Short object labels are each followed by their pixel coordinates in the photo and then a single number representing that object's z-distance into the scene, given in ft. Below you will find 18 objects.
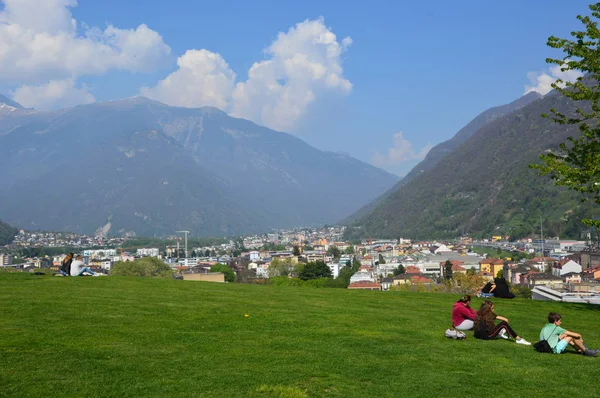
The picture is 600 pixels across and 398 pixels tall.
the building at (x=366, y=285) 249.75
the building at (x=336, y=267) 400.47
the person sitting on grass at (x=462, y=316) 44.96
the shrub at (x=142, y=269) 239.19
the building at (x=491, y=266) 344.49
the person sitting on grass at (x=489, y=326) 42.80
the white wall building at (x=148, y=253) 629.92
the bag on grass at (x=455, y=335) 42.01
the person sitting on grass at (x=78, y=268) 77.65
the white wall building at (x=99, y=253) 577.26
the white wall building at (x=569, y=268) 303.25
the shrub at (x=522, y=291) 192.12
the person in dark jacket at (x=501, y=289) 69.56
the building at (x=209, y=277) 170.40
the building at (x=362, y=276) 308.38
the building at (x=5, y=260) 415.37
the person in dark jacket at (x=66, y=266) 78.54
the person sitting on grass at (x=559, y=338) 38.86
